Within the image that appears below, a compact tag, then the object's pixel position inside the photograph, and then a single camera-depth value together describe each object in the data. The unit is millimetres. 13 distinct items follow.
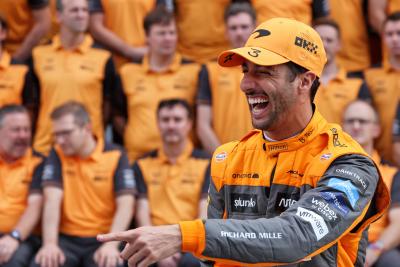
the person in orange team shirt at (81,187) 15055
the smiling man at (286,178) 6547
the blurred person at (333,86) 16359
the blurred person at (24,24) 17953
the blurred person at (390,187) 14289
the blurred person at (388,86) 16453
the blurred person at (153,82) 16641
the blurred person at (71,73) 16719
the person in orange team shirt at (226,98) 16391
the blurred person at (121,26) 17734
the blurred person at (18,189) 14883
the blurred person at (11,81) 16984
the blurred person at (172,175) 15352
